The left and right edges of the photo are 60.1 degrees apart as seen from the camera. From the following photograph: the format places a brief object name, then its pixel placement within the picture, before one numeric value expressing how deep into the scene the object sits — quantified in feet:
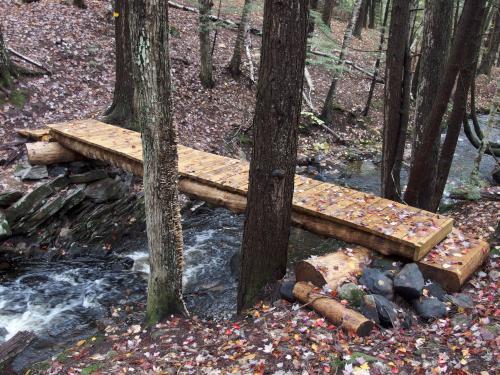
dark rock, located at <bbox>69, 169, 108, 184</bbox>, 30.30
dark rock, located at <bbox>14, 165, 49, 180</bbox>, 28.45
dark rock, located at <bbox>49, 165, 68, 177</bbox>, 29.50
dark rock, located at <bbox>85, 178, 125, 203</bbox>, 30.53
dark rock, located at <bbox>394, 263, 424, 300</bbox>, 16.26
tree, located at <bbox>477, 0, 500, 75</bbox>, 79.01
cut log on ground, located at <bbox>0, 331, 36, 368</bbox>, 17.94
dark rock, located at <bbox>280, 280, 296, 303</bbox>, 17.22
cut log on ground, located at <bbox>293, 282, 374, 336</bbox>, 14.62
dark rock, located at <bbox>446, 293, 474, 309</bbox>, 15.87
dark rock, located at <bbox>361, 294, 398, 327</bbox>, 15.21
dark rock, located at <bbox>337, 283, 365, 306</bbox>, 15.88
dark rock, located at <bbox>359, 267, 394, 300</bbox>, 16.40
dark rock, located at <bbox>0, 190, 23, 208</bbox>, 26.14
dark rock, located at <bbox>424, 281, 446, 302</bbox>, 16.52
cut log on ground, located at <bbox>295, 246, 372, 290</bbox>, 16.90
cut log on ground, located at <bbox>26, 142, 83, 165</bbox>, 29.04
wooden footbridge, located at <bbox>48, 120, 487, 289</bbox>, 17.76
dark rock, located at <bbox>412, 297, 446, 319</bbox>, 15.76
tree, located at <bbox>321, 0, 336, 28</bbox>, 64.23
